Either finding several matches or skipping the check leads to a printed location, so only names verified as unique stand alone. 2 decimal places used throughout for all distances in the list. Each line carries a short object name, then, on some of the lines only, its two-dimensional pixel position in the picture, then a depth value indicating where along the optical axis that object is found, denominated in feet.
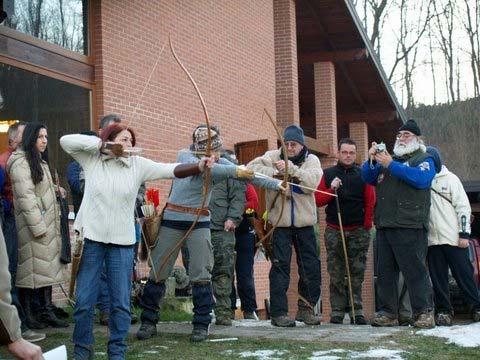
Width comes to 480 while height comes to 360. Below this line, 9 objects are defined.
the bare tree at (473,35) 123.54
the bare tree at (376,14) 119.55
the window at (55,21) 32.86
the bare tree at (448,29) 123.85
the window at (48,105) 31.91
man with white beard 27.22
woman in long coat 24.72
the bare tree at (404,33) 122.62
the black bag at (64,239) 26.27
